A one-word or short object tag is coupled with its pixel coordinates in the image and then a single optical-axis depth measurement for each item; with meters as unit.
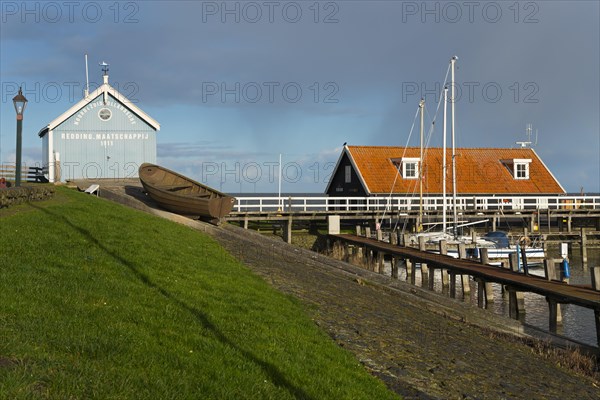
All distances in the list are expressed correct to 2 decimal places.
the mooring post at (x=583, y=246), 46.34
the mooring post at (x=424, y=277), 31.70
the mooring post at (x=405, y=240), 34.67
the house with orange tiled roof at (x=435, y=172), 52.81
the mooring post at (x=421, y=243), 31.79
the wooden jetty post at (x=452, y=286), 26.70
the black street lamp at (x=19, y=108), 21.56
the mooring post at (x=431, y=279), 28.78
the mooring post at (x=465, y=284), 27.62
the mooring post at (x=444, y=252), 29.64
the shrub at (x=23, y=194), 20.86
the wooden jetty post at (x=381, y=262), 34.62
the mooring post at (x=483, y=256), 27.25
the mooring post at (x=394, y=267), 31.77
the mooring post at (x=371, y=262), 36.00
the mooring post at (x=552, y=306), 20.15
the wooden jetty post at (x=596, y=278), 19.34
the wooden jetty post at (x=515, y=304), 22.59
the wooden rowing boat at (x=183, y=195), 28.94
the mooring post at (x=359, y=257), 37.61
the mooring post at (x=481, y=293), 25.19
